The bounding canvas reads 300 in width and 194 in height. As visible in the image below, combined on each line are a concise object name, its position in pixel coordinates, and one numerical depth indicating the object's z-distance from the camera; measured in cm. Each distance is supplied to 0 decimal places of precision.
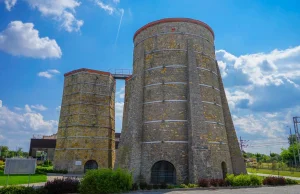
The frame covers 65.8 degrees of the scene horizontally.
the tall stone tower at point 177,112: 1895
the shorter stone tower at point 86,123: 3097
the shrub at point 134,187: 1499
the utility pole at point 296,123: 3566
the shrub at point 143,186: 1528
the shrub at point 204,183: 1610
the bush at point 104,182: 1306
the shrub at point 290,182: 1916
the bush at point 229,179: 1706
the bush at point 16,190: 1193
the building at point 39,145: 5500
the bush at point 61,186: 1323
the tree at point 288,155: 5816
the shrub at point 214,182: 1633
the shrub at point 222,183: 1653
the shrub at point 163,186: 1575
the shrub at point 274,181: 1811
